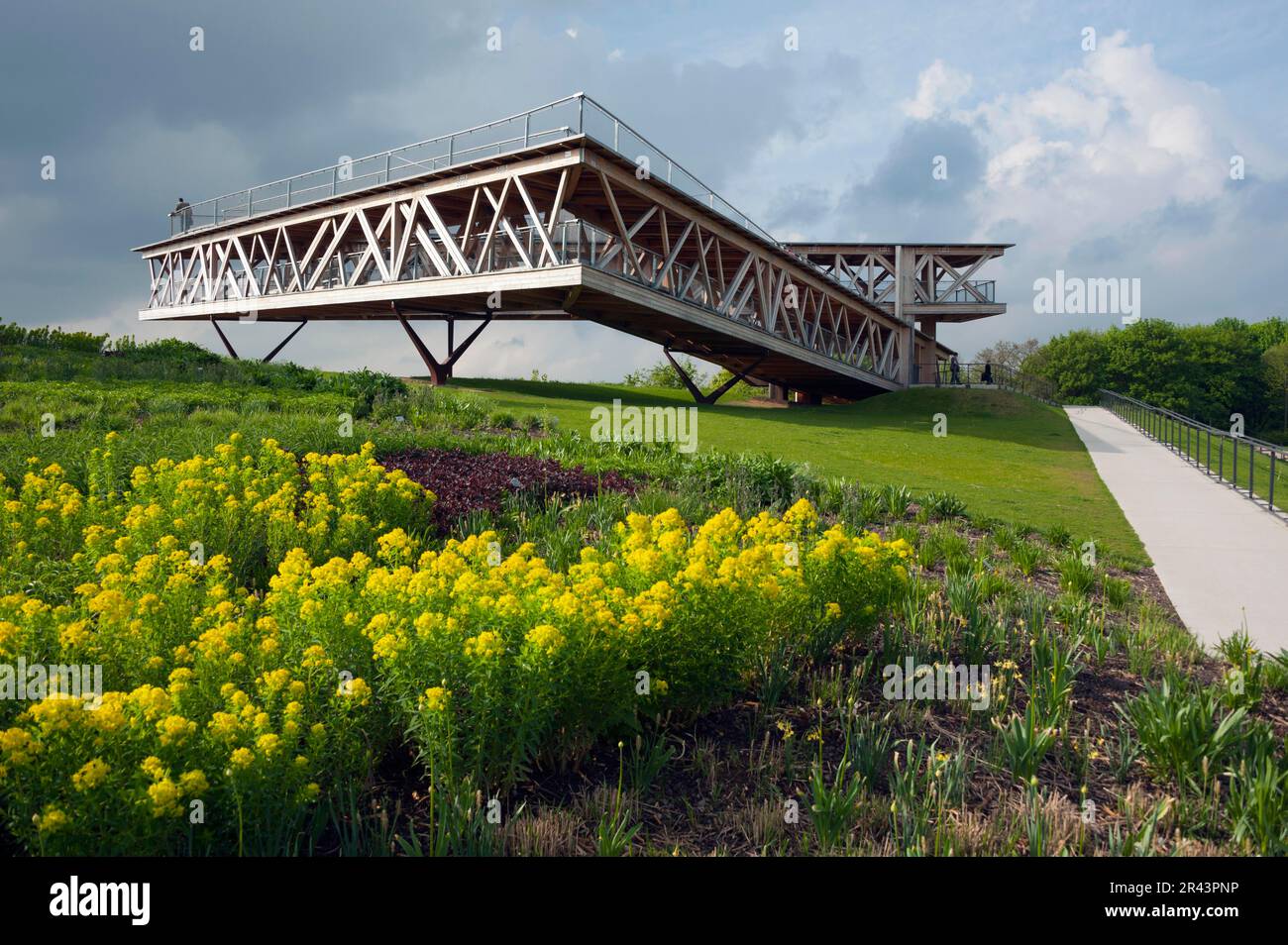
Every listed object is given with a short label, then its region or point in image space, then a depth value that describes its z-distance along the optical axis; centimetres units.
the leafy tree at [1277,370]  6259
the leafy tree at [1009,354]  6875
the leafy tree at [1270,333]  7531
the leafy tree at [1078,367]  6125
